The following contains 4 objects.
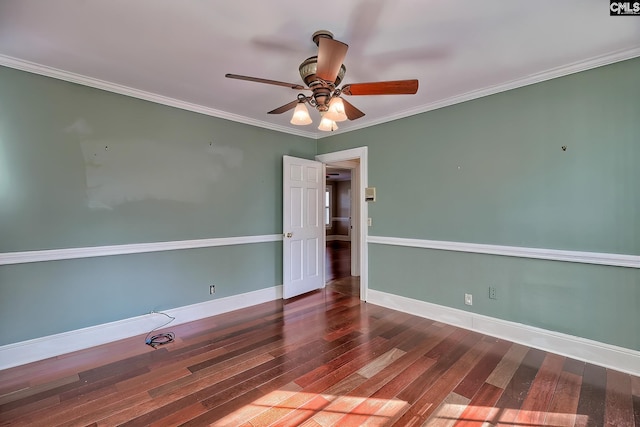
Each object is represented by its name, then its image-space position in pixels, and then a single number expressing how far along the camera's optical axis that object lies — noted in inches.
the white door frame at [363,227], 162.7
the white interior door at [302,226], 167.6
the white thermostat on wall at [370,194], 160.4
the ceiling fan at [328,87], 69.8
